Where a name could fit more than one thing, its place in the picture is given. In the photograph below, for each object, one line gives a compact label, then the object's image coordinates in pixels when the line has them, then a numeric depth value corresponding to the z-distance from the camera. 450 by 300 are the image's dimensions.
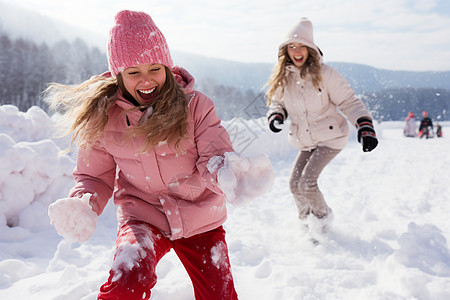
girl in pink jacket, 1.76
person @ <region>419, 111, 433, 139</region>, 15.50
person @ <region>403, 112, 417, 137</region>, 16.34
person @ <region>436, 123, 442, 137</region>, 15.62
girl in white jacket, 3.41
